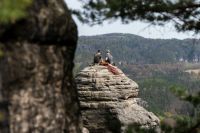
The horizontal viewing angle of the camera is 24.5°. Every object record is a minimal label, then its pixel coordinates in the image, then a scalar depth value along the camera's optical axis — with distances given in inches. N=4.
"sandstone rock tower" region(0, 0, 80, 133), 270.5
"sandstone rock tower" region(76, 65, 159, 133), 1213.1
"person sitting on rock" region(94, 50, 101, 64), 1269.7
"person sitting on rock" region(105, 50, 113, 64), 1302.3
